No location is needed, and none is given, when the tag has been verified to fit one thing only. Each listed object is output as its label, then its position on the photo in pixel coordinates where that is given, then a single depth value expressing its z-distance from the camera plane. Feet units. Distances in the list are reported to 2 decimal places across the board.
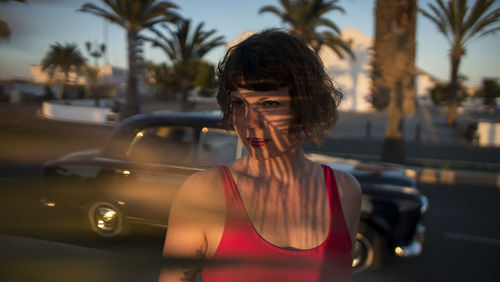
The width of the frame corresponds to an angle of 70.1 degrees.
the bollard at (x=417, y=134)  53.47
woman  2.82
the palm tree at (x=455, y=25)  46.22
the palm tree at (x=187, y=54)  52.28
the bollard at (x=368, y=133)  56.39
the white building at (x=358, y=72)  118.11
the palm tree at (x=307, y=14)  51.55
